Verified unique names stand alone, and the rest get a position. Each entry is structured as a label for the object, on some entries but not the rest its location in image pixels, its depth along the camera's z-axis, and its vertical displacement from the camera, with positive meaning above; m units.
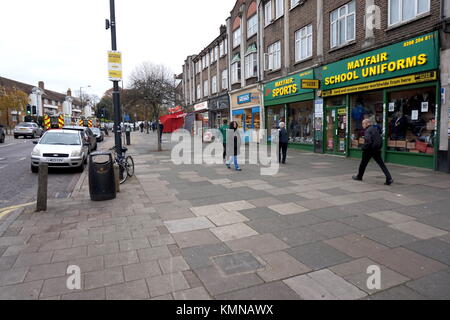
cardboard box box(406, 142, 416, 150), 10.72 -0.48
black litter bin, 6.95 -0.90
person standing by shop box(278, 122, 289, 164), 12.45 -0.25
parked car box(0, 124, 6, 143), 26.19 +0.06
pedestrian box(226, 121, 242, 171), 11.02 -0.30
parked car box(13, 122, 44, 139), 34.06 +0.66
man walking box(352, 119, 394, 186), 8.07 -0.34
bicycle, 9.10 -0.93
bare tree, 17.67 +2.40
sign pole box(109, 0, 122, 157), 9.53 +0.98
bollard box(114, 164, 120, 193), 7.66 -0.99
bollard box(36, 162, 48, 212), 6.20 -0.98
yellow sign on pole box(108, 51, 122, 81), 9.47 +2.01
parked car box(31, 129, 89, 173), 10.86 -0.50
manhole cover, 3.64 -1.50
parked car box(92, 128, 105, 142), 30.22 +0.21
